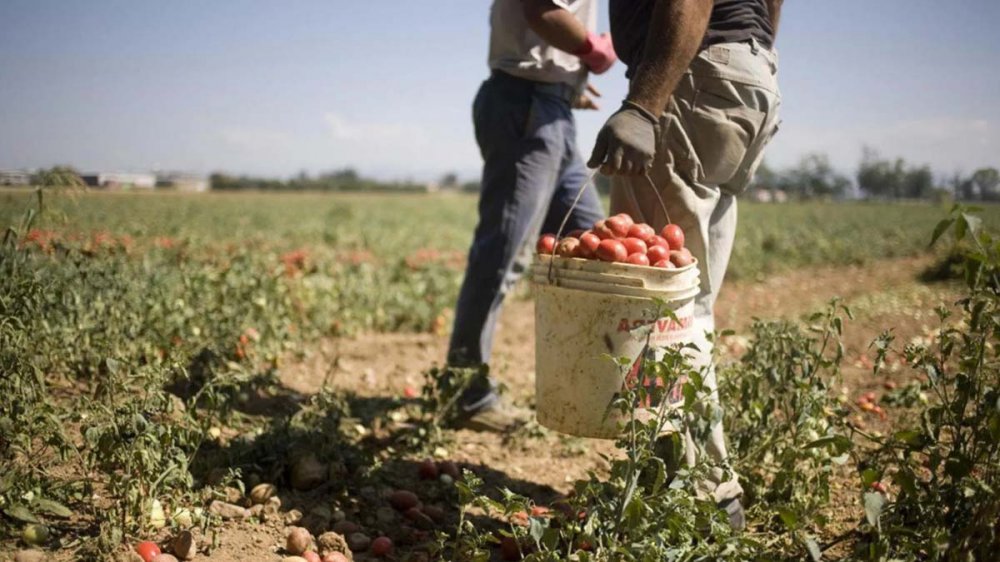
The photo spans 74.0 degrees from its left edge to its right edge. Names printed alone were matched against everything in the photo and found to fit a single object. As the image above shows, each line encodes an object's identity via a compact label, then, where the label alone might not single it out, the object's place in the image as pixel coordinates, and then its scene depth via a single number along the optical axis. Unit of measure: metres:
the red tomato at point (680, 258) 2.00
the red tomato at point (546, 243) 2.13
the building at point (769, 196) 58.19
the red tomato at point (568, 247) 2.07
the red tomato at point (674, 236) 2.08
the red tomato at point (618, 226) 2.05
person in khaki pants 2.07
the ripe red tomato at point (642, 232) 2.03
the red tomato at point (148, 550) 1.81
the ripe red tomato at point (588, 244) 2.02
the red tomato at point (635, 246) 1.97
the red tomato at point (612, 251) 1.94
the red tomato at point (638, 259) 1.92
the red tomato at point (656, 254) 1.96
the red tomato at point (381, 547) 2.14
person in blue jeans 2.98
